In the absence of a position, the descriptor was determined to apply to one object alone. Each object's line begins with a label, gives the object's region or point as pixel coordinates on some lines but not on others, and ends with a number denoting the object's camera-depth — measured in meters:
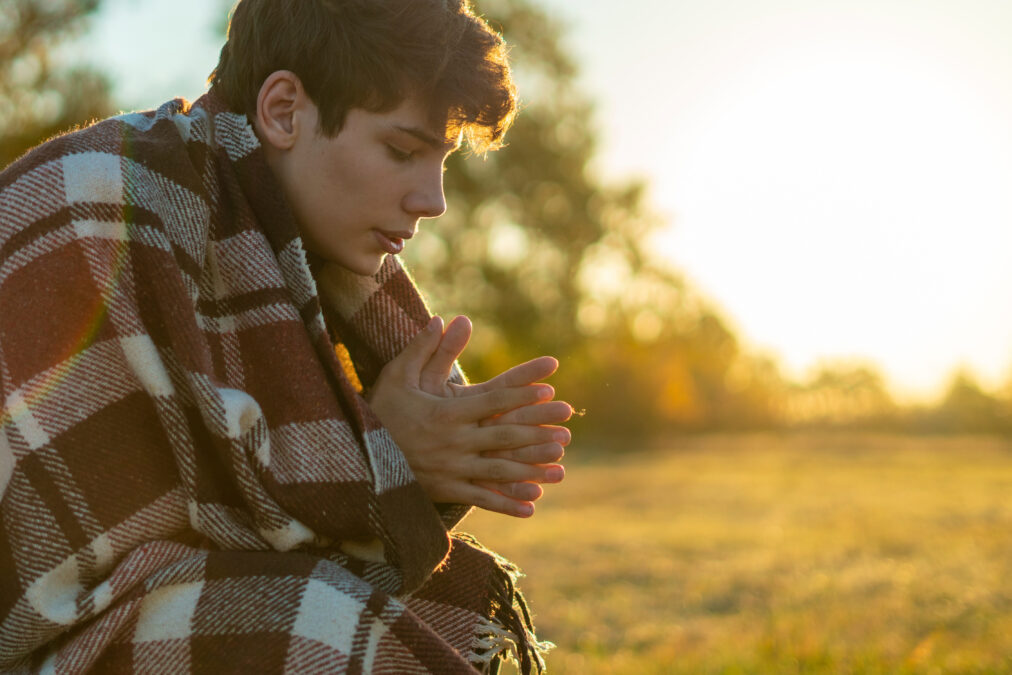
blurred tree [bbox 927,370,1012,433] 30.98
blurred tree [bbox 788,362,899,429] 32.75
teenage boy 1.88
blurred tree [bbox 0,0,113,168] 10.86
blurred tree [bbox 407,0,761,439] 21.17
